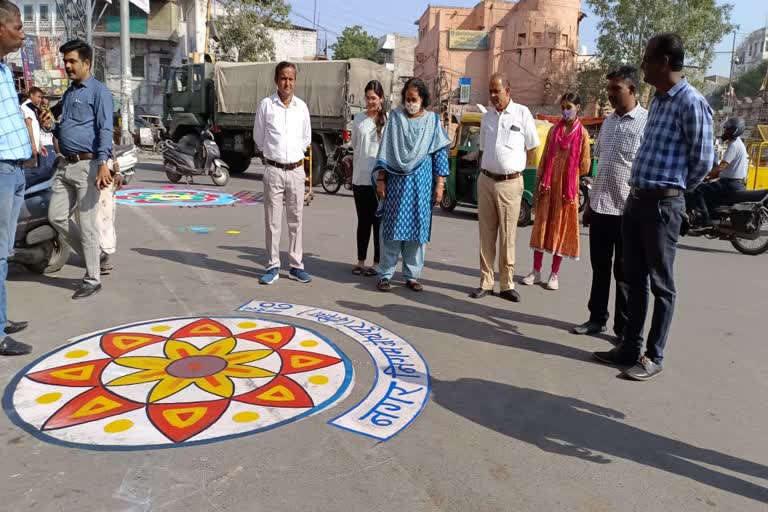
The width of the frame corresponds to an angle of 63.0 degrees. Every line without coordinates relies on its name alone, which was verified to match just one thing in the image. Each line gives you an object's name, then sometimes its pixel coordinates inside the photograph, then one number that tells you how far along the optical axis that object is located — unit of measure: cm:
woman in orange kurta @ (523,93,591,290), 584
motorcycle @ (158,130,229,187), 1366
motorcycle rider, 898
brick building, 3919
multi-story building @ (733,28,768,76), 7288
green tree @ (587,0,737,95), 3300
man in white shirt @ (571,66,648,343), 465
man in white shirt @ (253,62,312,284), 569
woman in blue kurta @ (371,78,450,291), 551
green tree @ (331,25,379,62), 5712
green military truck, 1474
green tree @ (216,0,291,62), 3131
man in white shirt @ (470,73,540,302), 553
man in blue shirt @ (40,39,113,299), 495
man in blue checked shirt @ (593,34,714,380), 365
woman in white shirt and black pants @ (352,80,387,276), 620
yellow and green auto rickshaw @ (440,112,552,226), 1106
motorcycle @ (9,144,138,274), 555
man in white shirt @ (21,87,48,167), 574
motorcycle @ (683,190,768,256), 884
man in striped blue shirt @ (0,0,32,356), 383
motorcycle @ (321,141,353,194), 1373
